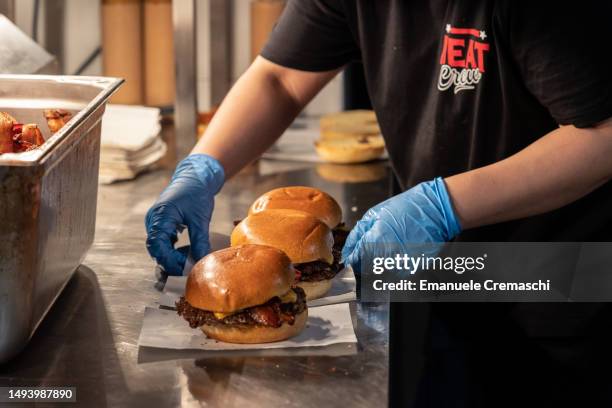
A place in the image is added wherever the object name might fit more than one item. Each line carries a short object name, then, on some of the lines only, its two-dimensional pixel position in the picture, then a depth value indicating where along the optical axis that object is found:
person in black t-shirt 1.89
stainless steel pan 1.32
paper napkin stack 2.87
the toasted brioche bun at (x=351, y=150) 3.16
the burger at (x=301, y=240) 1.82
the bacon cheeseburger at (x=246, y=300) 1.54
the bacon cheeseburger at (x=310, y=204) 2.09
